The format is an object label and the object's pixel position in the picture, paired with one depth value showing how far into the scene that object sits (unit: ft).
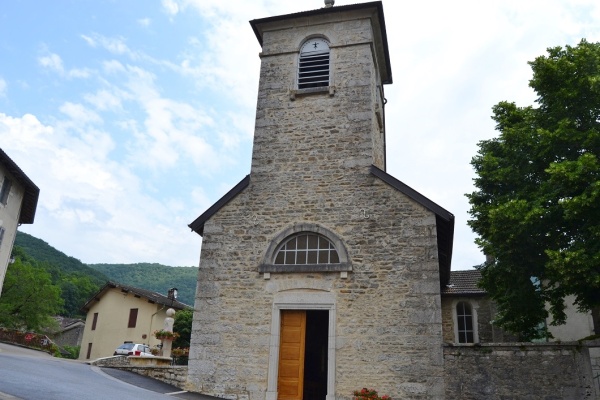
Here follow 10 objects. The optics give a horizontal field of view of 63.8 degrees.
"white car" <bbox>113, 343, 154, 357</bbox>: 76.95
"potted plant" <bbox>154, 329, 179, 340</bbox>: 48.08
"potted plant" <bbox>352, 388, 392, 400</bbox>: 34.33
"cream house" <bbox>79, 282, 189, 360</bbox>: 100.99
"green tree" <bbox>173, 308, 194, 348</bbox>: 101.41
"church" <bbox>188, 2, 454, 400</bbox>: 36.42
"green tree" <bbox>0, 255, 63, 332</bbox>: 106.11
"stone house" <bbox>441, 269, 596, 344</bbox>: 59.57
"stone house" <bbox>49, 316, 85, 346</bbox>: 157.96
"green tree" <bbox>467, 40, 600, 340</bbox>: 33.27
